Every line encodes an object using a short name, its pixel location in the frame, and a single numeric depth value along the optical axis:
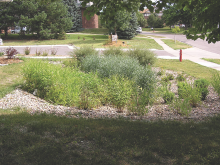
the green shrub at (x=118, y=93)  6.34
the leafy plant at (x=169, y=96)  6.78
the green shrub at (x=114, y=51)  12.30
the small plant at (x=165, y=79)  10.30
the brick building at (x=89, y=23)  48.03
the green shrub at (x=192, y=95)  6.47
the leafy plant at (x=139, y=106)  5.73
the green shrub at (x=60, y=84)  6.65
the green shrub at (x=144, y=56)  11.77
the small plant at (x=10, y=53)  12.72
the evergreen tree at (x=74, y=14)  37.84
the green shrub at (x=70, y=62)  11.48
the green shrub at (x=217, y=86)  6.95
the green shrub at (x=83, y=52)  11.95
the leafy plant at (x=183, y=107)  5.46
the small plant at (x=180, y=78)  10.25
